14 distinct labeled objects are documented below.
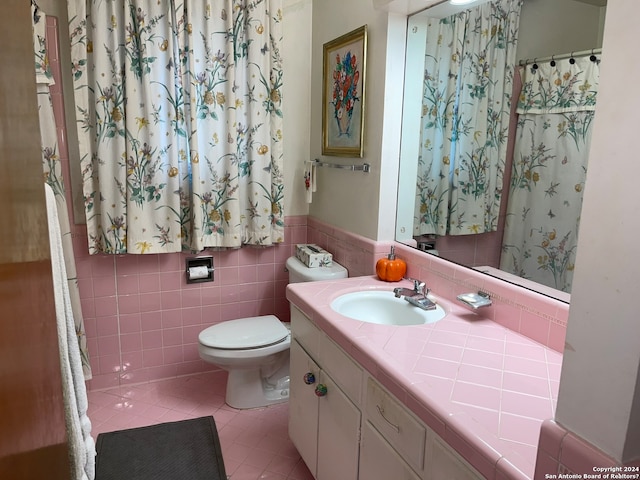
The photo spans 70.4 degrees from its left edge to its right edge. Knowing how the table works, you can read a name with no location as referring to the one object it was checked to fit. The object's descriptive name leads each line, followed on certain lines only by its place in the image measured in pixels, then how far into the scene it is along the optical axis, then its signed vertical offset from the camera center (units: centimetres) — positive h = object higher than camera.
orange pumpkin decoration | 197 -48
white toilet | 220 -95
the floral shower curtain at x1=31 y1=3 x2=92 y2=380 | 206 +0
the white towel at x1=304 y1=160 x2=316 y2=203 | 263 -13
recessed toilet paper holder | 259 -65
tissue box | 241 -53
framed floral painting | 215 +31
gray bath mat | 194 -135
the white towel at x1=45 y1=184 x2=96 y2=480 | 114 -61
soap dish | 153 -47
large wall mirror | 136 +8
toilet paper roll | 259 -67
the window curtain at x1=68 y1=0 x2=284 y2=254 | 223 +17
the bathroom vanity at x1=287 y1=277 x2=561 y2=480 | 94 -55
